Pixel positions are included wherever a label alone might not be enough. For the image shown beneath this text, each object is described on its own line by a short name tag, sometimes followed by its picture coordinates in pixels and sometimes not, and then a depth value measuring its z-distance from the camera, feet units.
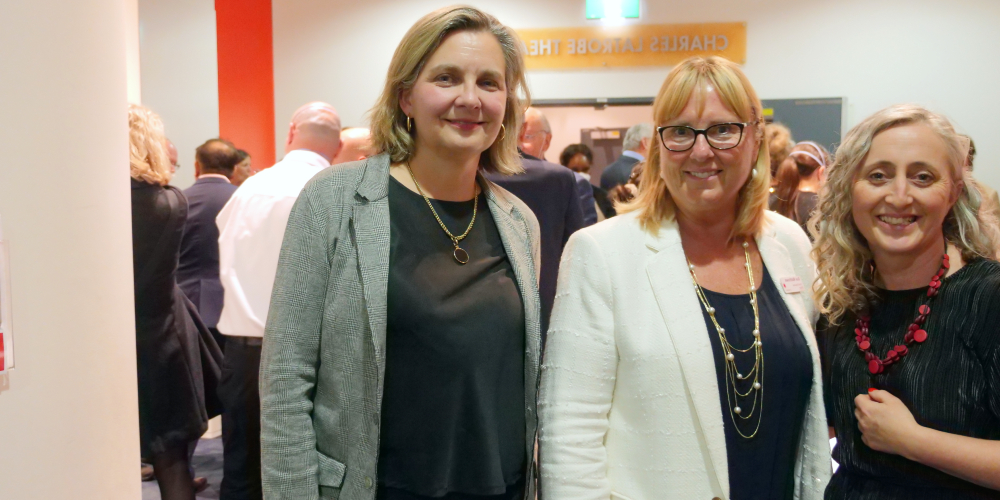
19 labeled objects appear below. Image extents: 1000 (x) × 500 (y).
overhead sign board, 23.45
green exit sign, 23.59
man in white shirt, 10.64
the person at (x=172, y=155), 16.64
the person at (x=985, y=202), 5.36
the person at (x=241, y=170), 17.61
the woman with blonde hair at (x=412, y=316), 4.99
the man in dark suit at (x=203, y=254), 14.49
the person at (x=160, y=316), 9.89
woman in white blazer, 5.12
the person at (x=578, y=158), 22.91
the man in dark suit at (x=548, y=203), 10.16
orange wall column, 22.84
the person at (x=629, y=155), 16.42
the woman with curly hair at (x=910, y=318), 4.84
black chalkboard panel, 23.09
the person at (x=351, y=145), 13.09
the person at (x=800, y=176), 12.37
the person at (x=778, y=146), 14.12
